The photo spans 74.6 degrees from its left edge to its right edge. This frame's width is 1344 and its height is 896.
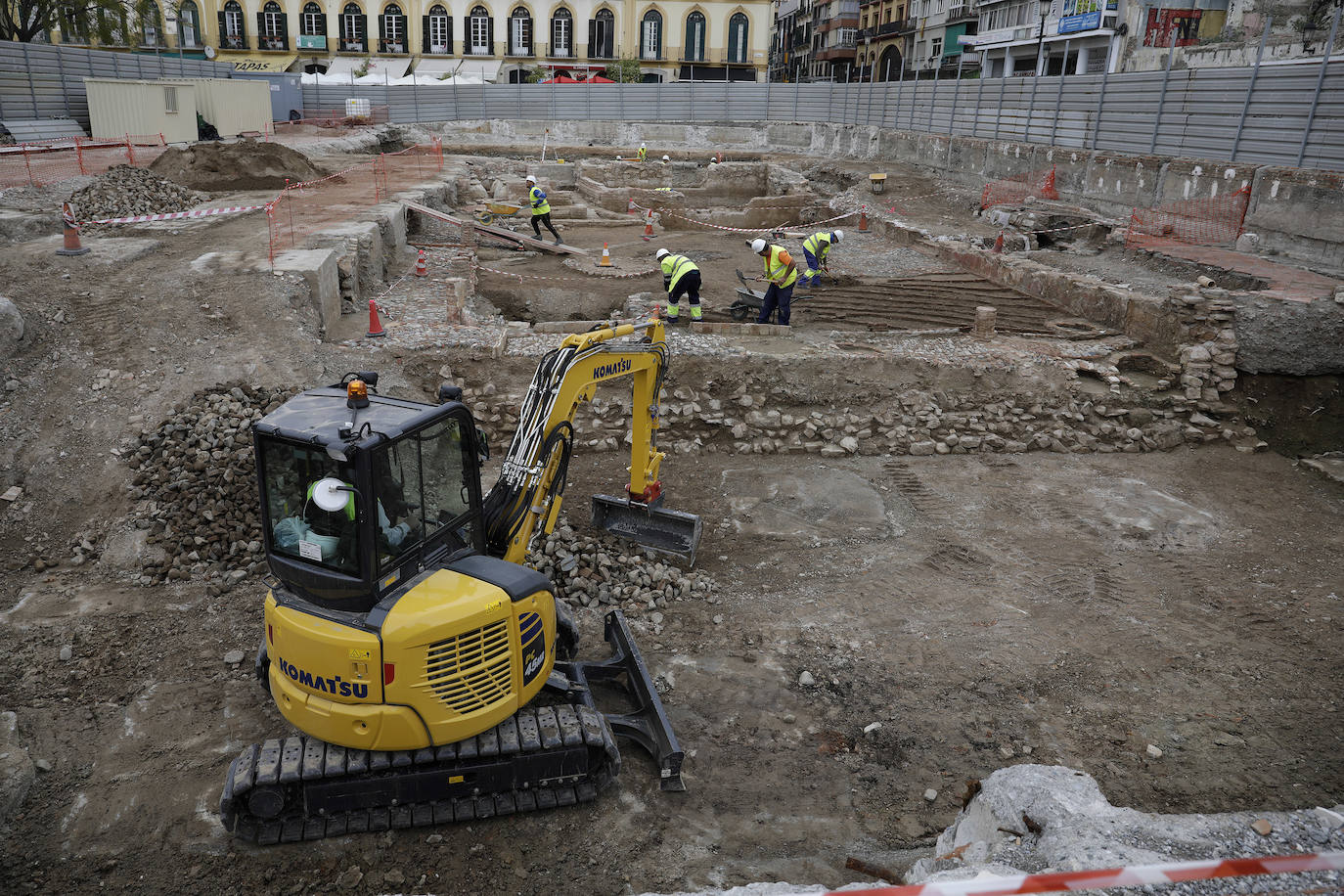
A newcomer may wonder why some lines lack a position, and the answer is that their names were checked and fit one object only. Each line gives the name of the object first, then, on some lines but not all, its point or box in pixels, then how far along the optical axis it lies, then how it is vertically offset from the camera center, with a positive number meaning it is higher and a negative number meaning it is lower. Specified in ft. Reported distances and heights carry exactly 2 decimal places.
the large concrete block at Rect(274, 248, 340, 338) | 37.24 -5.91
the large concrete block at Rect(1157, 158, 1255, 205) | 48.57 -0.49
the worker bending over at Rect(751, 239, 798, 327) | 39.24 -5.30
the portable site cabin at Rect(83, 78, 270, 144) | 72.08 +1.44
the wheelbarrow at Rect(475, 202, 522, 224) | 71.20 -5.60
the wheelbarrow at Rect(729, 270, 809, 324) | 43.80 -7.39
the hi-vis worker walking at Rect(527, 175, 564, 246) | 58.13 -4.28
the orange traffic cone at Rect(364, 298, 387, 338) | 36.35 -7.44
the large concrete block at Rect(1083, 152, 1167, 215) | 54.80 -0.87
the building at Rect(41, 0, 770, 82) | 153.69 +17.52
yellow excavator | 14.65 -8.22
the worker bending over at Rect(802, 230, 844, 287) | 45.55 -4.77
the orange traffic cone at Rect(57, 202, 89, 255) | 38.60 -5.04
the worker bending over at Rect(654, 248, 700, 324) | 38.70 -5.47
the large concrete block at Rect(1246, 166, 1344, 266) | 42.68 -1.84
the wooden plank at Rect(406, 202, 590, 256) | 58.03 -6.23
